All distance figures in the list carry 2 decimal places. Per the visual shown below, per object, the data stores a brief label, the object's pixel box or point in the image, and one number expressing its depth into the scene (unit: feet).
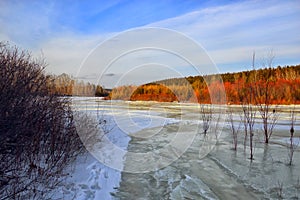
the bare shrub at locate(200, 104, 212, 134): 32.48
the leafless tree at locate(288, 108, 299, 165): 18.55
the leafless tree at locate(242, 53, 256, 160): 25.04
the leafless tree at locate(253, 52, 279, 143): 25.32
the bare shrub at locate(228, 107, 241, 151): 23.31
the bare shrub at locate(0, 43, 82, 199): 9.11
